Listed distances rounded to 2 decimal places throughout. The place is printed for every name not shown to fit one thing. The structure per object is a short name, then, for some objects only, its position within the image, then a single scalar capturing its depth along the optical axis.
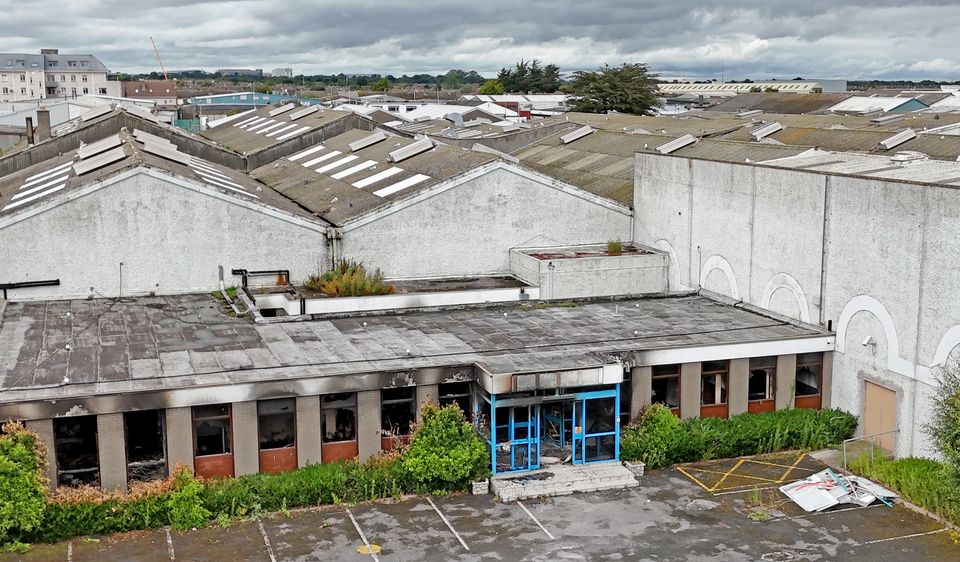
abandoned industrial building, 21.14
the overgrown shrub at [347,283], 29.28
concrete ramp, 21.12
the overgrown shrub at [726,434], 22.81
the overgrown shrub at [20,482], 18.12
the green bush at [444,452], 20.94
